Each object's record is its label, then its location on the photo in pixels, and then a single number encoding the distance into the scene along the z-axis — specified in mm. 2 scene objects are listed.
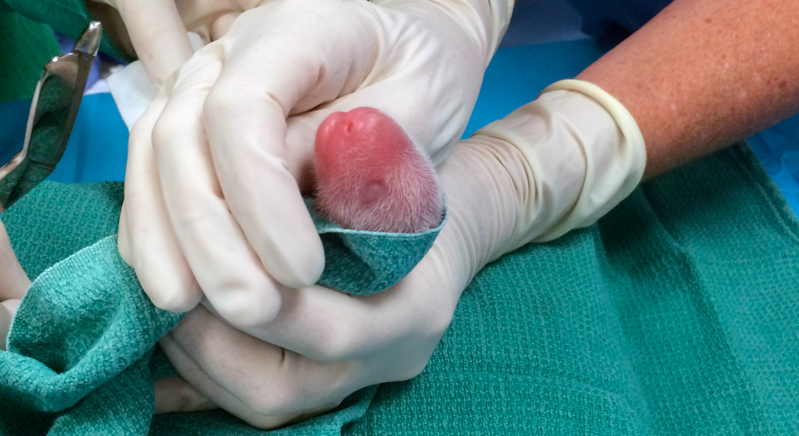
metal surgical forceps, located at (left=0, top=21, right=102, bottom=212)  410
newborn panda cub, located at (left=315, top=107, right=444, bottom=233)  393
